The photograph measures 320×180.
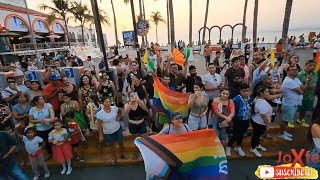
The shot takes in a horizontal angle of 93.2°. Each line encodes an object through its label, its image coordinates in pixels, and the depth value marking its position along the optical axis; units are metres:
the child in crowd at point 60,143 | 2.96
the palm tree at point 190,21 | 19.23
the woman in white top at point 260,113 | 2.89
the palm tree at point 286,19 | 8.50
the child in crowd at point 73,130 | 3.10
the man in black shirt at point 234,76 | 3.40
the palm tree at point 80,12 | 18.41
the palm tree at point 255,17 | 14.28
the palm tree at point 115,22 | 25.84
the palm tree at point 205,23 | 18.99
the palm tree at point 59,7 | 17.72
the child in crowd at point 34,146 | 2.86
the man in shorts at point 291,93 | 3.23
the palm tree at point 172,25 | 12.28
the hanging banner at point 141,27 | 6.84
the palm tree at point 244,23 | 17.04
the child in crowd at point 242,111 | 2.91
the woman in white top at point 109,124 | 2.95
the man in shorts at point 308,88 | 3.45
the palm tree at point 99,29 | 4.05
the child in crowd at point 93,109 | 3.25
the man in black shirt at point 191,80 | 3.54
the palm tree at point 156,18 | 35.63
